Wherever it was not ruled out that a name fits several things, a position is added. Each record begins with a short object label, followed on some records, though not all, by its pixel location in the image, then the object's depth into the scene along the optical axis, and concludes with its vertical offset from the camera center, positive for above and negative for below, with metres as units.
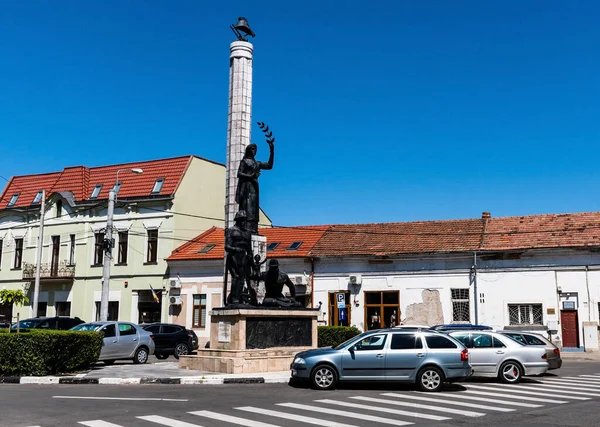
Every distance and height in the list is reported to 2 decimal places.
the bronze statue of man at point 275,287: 20.70 +1.23
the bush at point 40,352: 17.97 -0.67
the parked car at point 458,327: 22.44 +0.01
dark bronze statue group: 20.56 +2.26
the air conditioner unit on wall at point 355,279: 35.19 +2.49
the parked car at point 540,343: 18.59 -0.43
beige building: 40.66 +6.03
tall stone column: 26.67 +8.47
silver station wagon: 15.53 -0.77
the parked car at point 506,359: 17.77 -0.84
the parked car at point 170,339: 27.62 -0.49
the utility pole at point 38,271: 33.66 +2.83
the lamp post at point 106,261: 29.64 +2.97
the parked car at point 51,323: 27.64 +0.18
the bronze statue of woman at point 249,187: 21.91 +4.52
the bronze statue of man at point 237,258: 20.44 +2.10
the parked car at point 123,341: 23.44 -0.50
